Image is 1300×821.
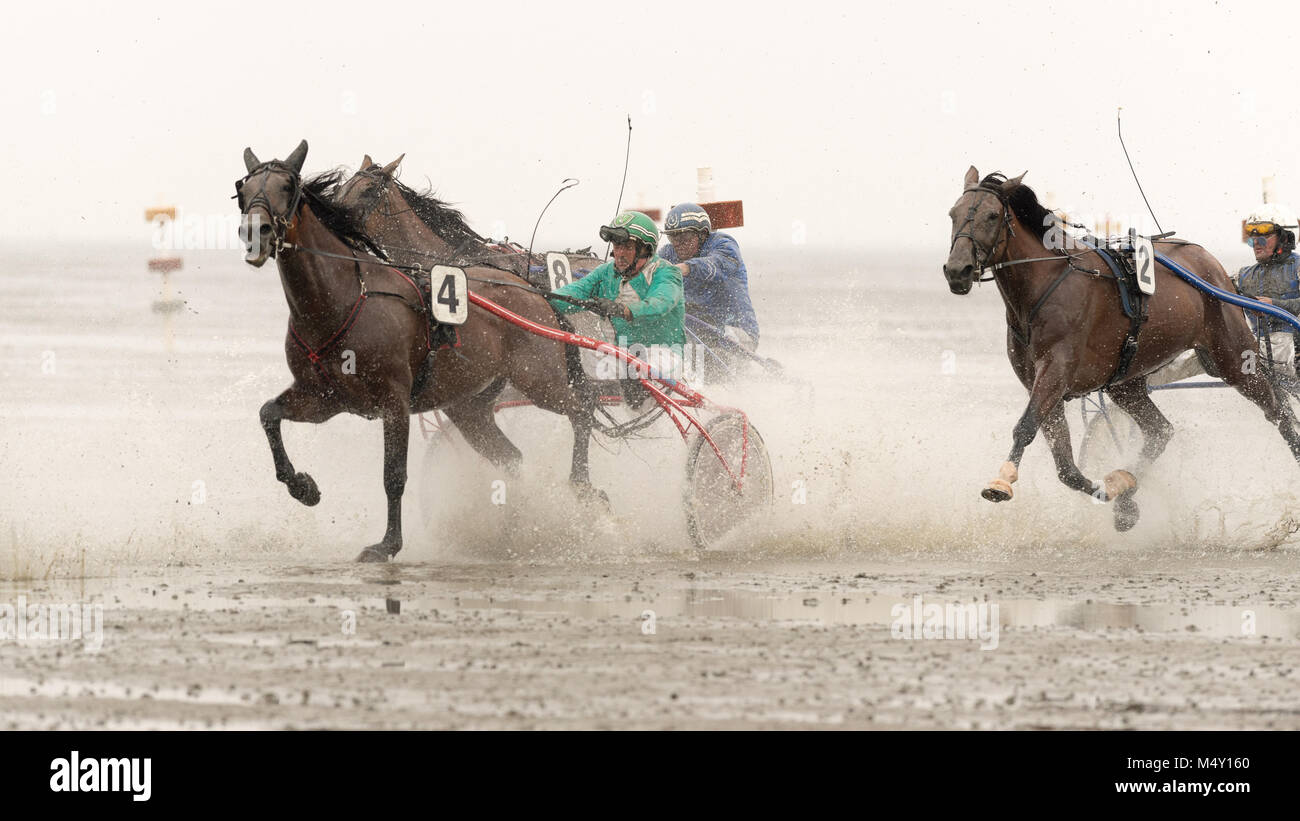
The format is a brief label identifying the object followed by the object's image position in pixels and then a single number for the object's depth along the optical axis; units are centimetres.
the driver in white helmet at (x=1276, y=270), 1262
